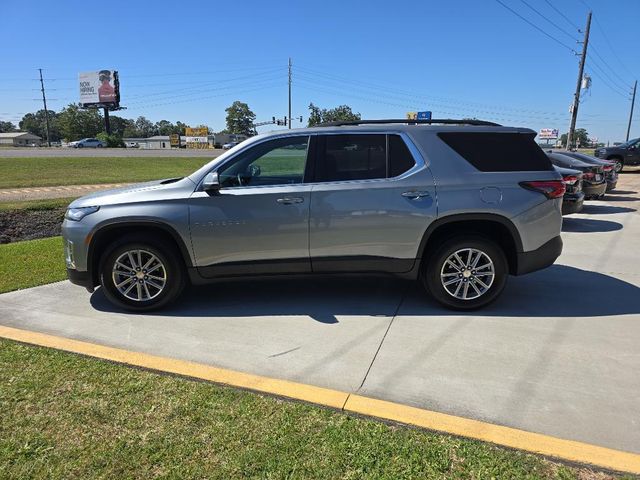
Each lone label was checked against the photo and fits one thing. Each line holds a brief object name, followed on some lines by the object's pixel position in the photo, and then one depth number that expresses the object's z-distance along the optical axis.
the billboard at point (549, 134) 112.72
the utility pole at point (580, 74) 30.00
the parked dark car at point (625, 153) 23.50
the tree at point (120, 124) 160.05
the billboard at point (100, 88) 82.88
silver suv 4.57
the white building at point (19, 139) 120.00
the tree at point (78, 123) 110.94
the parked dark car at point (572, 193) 9.28
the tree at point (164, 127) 177.00
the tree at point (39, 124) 150.88
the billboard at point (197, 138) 90.06
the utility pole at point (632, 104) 72.25
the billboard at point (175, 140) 87.89
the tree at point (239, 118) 139.38
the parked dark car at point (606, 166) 12.70
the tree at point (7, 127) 185.27
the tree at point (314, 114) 88.34
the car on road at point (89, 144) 68.19
